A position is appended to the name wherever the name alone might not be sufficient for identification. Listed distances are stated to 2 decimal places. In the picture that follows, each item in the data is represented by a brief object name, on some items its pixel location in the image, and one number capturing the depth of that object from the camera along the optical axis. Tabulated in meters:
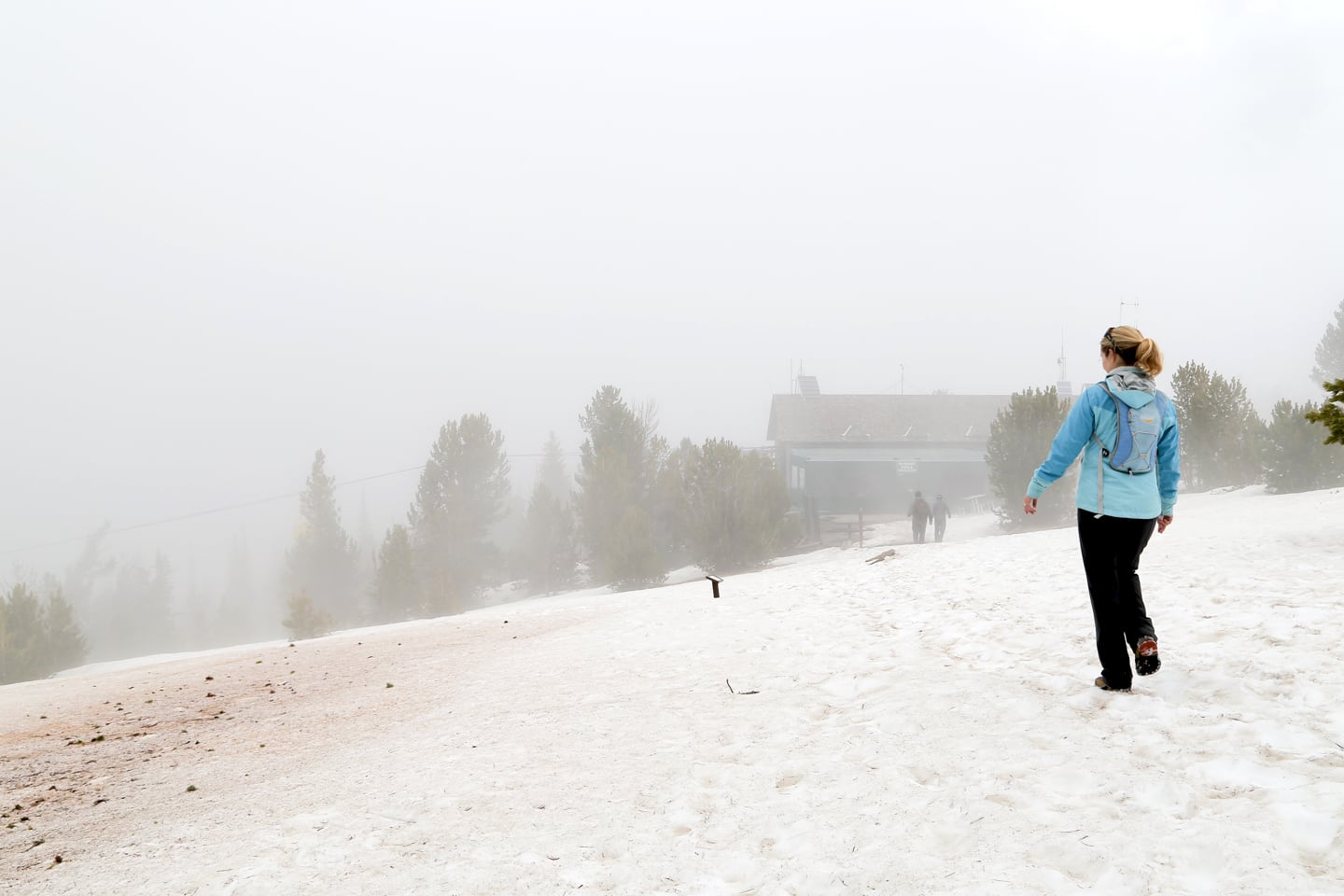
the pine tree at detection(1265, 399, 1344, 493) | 20.70
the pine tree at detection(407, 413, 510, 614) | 39.75
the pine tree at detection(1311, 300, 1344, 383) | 48.41
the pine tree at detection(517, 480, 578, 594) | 37.91
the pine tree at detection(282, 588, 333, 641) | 28.05
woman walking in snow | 4.29
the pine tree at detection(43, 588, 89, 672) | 26.98
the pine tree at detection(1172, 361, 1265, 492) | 25.80
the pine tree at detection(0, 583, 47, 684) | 25.08
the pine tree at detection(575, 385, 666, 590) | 27.83
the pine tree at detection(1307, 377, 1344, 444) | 8.65
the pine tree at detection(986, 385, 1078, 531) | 26.03
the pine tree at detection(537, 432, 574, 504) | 68.50
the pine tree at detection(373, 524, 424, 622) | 33.50
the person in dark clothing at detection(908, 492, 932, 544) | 25.58
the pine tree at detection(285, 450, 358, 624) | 47.09
